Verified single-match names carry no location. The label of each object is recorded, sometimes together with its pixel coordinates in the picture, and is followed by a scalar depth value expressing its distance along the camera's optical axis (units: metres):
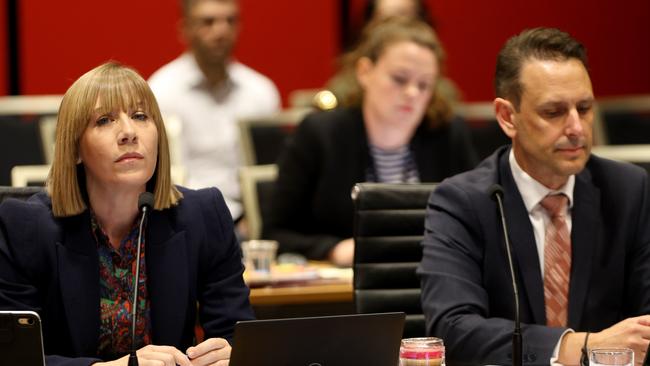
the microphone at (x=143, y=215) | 4.97
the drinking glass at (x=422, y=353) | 5.04
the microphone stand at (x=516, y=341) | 5.25
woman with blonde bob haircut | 5.77
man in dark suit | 6.27
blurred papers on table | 8.57
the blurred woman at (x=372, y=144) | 10.02
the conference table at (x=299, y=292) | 8.30
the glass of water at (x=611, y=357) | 4.86
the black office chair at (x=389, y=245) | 7.18
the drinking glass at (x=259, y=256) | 8.88
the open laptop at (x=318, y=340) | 4.72
